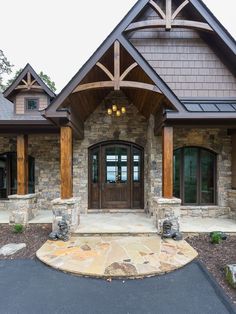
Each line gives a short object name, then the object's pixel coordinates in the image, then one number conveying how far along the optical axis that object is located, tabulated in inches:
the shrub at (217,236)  195.3
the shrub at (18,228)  226.1
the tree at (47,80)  795.7
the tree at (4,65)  907.8
